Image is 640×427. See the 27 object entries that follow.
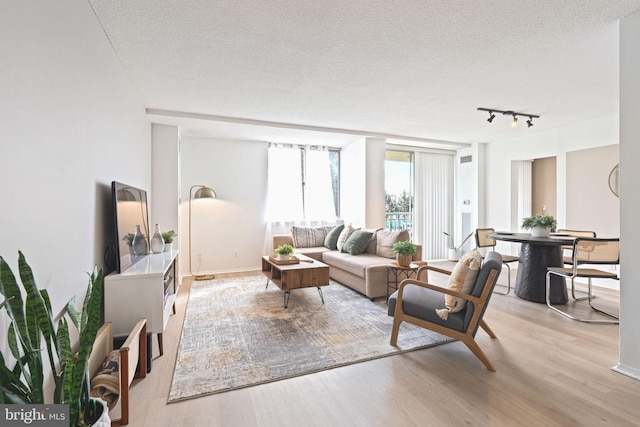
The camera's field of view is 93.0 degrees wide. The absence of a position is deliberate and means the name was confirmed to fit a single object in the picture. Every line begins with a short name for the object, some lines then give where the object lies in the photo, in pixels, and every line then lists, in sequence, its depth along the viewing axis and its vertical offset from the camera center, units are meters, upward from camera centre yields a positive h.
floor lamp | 5.01 +0.33
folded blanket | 1.64 -0.93
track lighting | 4.14 +1.39
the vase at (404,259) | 3.51 -0.53
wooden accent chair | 2.21 -0.75
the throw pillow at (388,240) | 4.32 -0.38
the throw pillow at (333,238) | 5.34 -0.43
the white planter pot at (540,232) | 3.83 -0.24
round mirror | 4.47 +0.48
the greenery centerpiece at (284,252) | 3.83 -0.48
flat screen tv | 2.35 -0.09
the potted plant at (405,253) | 3.50 -0.46
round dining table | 3.67 -0.70
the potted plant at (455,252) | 6.72 -0.86
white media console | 2.12 -0.60
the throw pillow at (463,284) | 2.29 -0.54
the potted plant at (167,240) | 3.50 -0.30
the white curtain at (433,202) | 6.77 +0.26
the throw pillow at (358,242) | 4.62 -0.44
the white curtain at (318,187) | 6.16 +0.54
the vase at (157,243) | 3.17 -0.30
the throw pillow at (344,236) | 5.04 -0.37
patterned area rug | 2.15 -1.11
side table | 3.54 -0.75
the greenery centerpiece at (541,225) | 3.82 -0.15
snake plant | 1.00 -0.45
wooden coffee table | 3.48 -0.73
